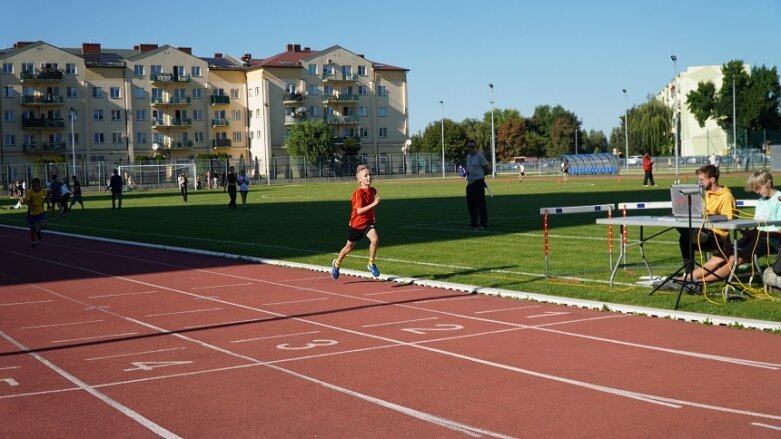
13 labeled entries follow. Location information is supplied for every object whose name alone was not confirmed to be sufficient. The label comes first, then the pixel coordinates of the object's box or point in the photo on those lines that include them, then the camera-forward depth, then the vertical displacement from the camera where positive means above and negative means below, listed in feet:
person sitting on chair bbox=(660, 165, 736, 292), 42.68 -2.25
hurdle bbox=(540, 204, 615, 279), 49.68 -2.20
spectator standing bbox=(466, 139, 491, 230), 79.46 -1.18
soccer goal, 300.40 +0.85
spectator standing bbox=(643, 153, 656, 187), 172.65 -0.27
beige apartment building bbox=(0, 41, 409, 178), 344.28 +28.41
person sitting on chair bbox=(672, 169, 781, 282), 42.78 -3.42
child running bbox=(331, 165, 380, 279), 51.57 -2.27
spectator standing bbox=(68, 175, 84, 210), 156.15 -2.25
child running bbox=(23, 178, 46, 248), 81.92 -2.53
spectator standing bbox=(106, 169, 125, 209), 158.20 -1.45
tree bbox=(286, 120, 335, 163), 354.33 +11.83
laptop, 41.65 -1.57
